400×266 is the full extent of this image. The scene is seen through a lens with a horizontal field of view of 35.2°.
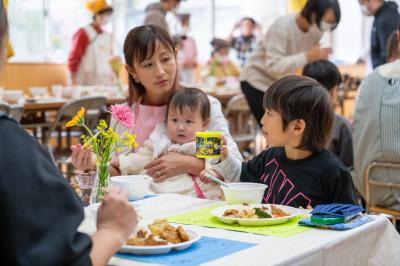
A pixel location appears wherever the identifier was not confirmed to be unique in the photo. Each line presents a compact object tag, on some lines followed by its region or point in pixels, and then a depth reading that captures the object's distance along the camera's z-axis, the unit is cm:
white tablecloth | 126
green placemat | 149
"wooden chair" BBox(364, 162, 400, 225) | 272
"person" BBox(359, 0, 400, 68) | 579
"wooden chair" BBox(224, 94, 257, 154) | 606
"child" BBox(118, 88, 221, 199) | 246
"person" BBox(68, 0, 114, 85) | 739
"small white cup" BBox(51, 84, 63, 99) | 560
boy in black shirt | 200
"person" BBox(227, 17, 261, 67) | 1001
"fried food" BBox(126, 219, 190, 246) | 131
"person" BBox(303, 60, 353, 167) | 344
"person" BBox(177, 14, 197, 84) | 846
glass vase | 180
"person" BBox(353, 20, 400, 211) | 273
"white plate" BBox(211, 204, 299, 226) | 155
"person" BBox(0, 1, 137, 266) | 96
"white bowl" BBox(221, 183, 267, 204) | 180
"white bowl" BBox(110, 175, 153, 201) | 195
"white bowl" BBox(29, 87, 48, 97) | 566
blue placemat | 125
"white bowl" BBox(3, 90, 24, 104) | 462
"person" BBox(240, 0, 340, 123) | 408
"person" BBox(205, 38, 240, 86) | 877
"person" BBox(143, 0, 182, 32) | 604
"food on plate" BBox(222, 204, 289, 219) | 159
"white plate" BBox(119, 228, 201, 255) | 127
